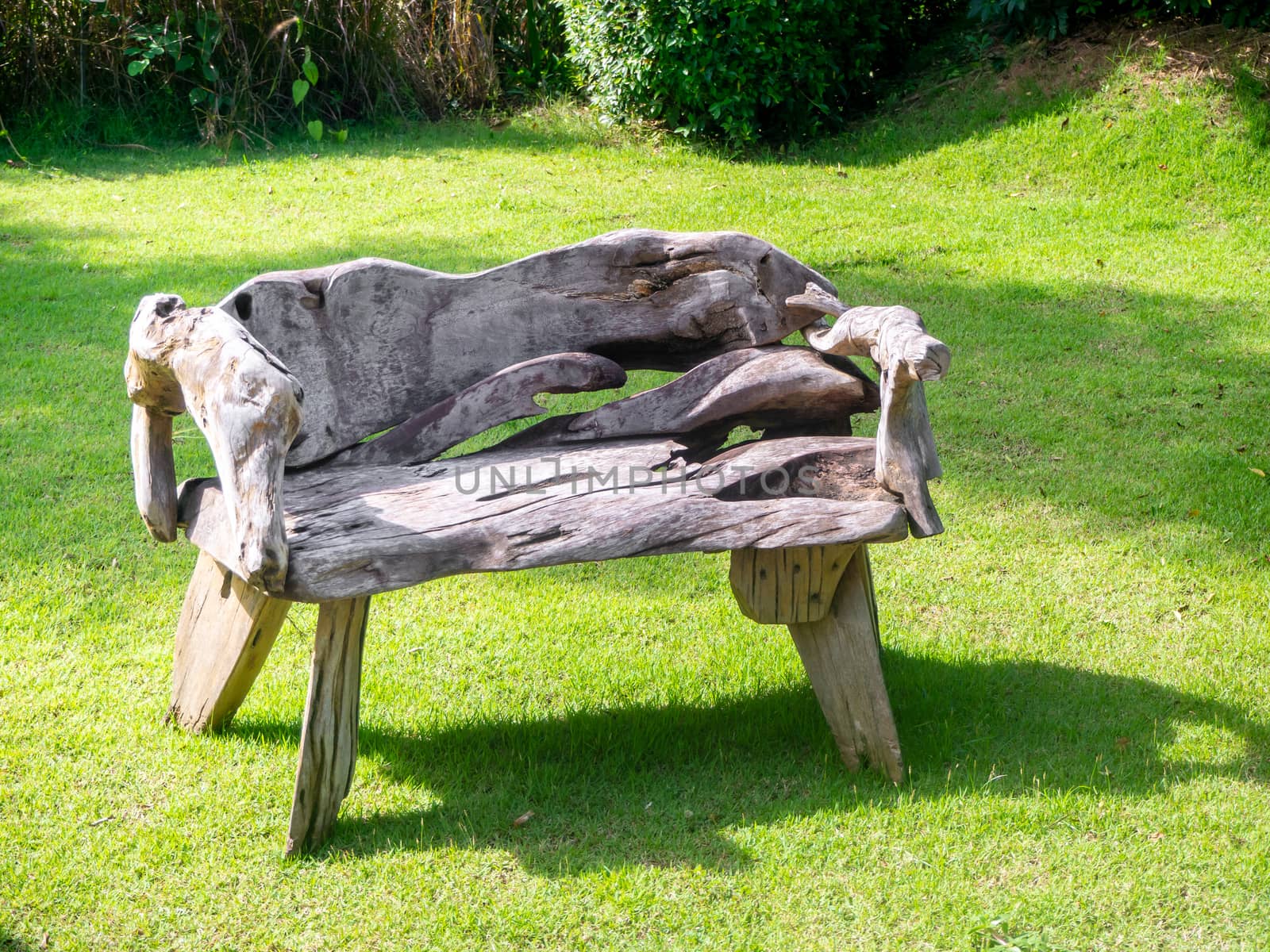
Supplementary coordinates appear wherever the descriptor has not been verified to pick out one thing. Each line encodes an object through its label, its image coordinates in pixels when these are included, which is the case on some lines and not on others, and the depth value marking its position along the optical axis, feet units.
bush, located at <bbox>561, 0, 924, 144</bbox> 26.05
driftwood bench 8.02
